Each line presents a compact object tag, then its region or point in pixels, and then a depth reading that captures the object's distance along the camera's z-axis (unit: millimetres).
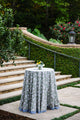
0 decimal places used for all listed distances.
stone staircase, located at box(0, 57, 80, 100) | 6703
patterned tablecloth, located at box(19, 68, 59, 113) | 4922
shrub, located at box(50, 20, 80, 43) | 14455
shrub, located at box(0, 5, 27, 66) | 5254
